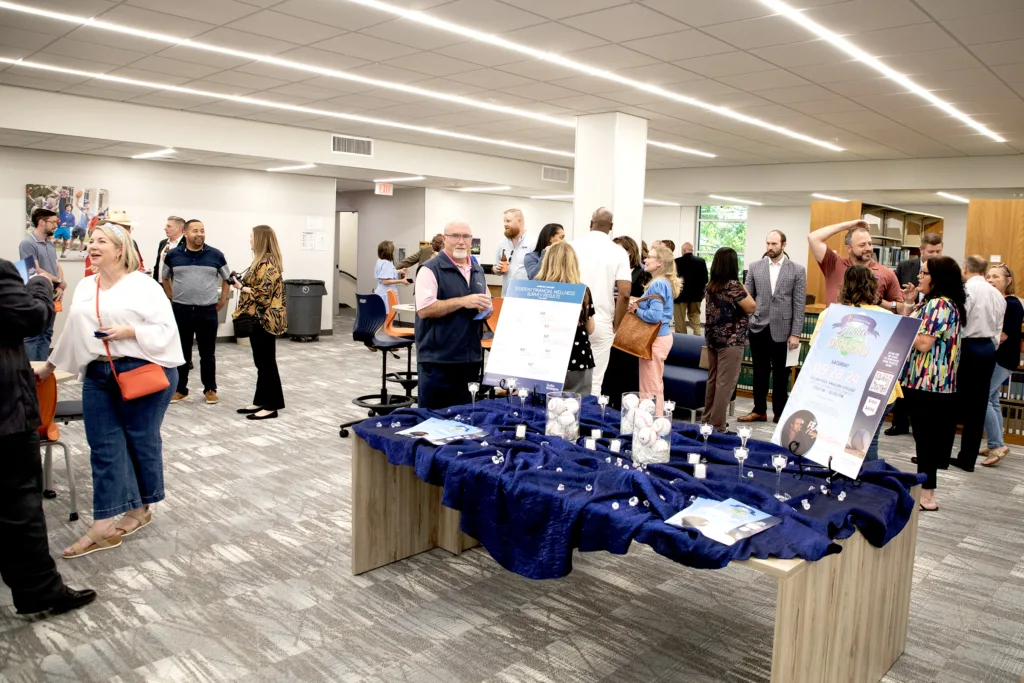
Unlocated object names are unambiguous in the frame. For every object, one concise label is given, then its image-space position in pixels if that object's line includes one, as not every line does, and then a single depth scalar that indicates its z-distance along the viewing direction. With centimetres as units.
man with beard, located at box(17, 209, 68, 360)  757
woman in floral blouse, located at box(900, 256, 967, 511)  460
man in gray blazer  685
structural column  923
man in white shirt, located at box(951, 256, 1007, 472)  563
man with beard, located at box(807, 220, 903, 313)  572
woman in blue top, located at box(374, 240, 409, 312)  1062
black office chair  673
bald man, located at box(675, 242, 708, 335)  1028
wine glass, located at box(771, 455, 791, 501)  257
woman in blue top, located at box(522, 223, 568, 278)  578
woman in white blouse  360
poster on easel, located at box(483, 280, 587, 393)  369
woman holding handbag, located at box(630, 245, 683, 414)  573
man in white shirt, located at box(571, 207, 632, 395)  578
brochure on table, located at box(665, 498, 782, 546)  225
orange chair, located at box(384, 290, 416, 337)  680
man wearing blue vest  429
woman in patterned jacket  632
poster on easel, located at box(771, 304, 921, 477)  255
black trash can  1255
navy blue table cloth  230
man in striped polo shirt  708
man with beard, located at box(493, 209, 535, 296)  653
